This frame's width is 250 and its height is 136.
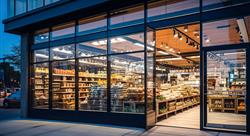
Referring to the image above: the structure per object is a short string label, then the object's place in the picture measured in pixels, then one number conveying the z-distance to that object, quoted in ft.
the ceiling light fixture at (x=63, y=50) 24.20
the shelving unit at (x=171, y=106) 22.25
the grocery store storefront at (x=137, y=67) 17.24
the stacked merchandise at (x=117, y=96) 20.83
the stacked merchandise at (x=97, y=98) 21.71
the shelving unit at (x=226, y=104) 18.76
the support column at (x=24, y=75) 26.98
